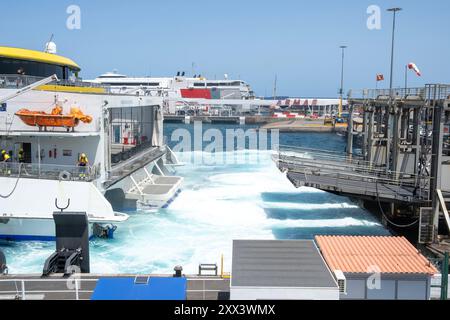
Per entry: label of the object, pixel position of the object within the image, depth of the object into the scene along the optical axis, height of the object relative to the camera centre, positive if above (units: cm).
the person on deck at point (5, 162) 2106 -275
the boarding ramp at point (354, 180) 2238 -375
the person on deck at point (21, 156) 2275 -264
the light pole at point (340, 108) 10206 -111
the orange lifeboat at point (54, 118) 2212 -85
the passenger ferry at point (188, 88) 13012 +349
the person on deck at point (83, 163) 2158 -283
